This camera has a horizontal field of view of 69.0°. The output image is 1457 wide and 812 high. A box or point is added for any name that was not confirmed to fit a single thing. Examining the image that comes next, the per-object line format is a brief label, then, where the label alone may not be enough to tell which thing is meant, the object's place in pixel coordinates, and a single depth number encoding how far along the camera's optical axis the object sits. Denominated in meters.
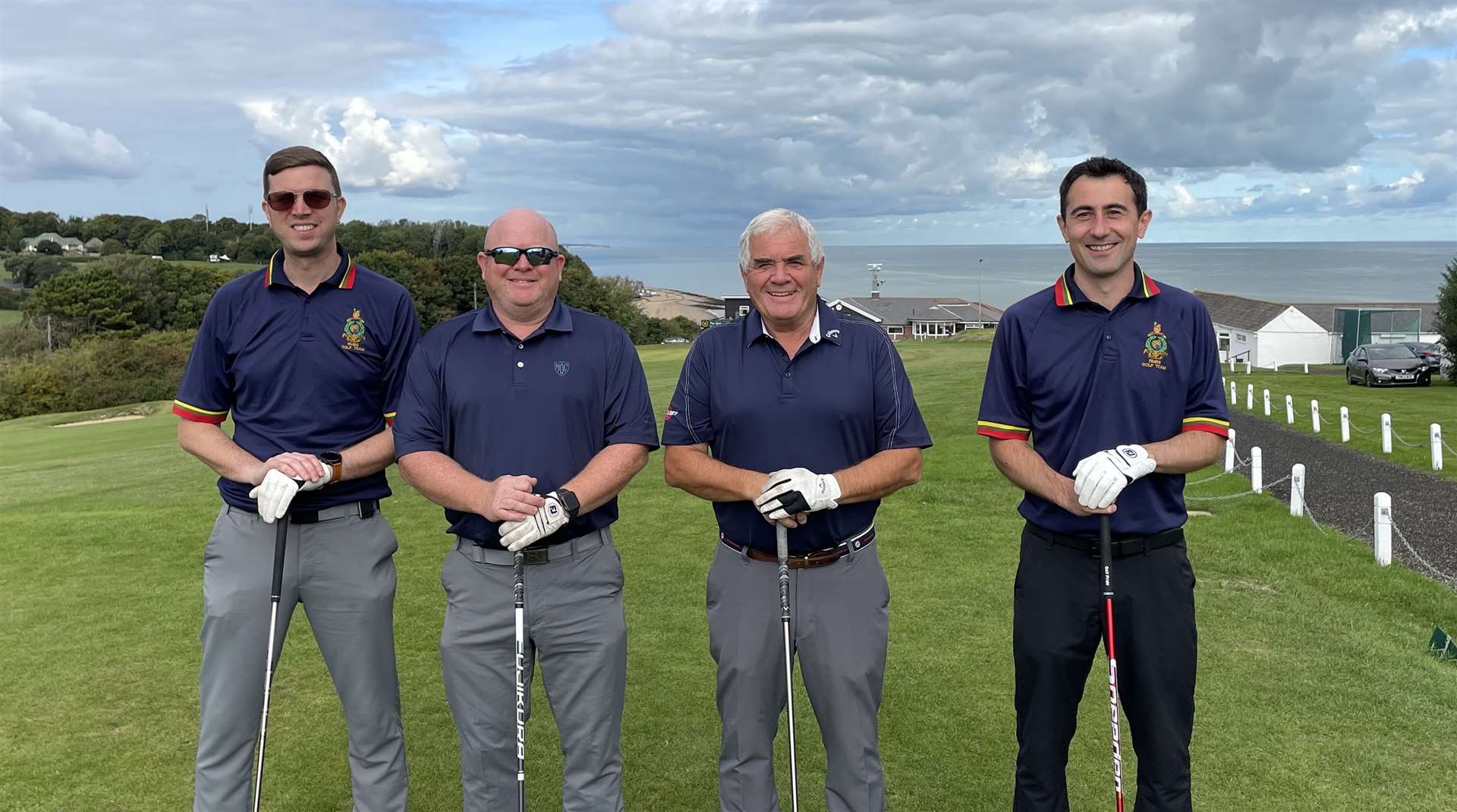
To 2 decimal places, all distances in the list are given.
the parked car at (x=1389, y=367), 32.59
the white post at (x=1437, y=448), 15.37
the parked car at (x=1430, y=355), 34.59
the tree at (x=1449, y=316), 34.47
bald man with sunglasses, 3.71
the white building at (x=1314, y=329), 65.00
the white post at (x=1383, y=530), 8.48
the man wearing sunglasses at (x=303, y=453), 3.88
